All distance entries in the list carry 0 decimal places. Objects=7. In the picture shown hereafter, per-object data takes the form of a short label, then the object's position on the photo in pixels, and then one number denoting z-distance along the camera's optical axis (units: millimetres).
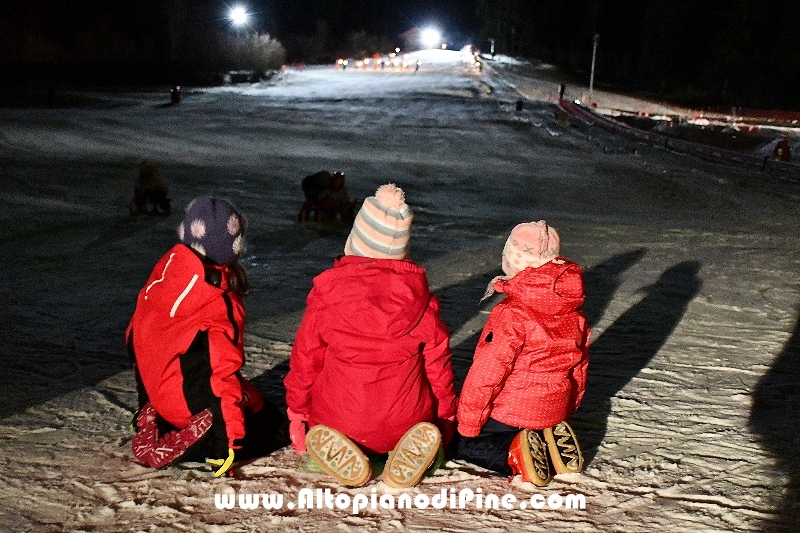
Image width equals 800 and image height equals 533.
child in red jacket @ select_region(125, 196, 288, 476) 3148
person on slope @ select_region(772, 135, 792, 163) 18656
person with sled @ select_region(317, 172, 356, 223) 9500
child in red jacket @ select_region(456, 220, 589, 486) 3268
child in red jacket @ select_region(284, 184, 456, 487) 3135
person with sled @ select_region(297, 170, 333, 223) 9523
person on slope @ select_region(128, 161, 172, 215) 9438
